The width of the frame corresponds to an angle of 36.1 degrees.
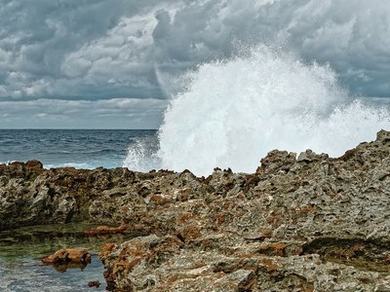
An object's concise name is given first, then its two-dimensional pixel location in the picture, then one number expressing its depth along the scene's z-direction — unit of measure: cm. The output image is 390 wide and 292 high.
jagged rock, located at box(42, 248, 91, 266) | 1434
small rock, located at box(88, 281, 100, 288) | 1231
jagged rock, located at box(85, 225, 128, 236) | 1839
